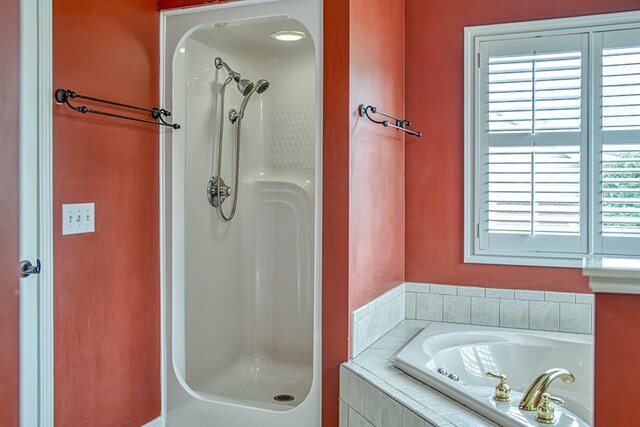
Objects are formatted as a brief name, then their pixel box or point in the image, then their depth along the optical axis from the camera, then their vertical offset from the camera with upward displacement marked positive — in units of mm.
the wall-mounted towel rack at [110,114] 2133 +397
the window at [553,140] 2787 +326
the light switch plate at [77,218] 2182 -54
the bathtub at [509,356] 2533 -687
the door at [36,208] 2018 -14
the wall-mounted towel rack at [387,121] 2523 +413
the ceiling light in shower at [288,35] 3043 +894
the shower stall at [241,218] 2645 -69
